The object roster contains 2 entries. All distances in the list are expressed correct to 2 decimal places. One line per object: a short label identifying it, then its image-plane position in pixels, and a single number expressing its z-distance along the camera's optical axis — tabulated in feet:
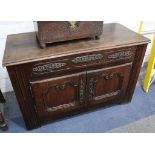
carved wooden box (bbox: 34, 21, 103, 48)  3.62
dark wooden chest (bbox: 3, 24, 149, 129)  3.62
